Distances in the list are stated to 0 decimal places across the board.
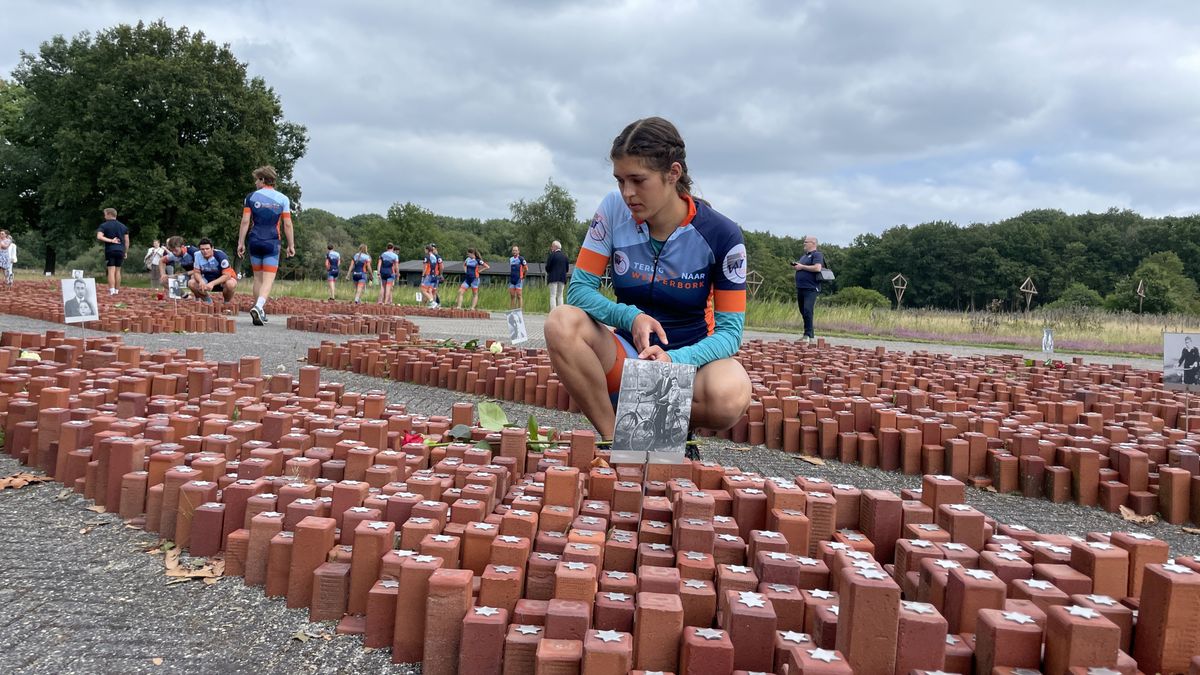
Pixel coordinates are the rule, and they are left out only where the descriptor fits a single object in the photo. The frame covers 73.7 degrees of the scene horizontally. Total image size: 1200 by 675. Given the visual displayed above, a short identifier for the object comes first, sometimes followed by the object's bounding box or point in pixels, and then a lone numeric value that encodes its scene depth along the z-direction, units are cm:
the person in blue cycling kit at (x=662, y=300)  352
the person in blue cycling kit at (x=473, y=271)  2150
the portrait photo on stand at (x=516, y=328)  740
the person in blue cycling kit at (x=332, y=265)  2365
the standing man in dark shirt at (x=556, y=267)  1873
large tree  3750
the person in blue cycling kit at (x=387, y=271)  2106
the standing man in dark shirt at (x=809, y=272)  1268
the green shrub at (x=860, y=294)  5161
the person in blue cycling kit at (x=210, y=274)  1276
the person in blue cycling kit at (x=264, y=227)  1033
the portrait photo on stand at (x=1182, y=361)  532
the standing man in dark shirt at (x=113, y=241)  1579
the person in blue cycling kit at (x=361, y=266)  2220
